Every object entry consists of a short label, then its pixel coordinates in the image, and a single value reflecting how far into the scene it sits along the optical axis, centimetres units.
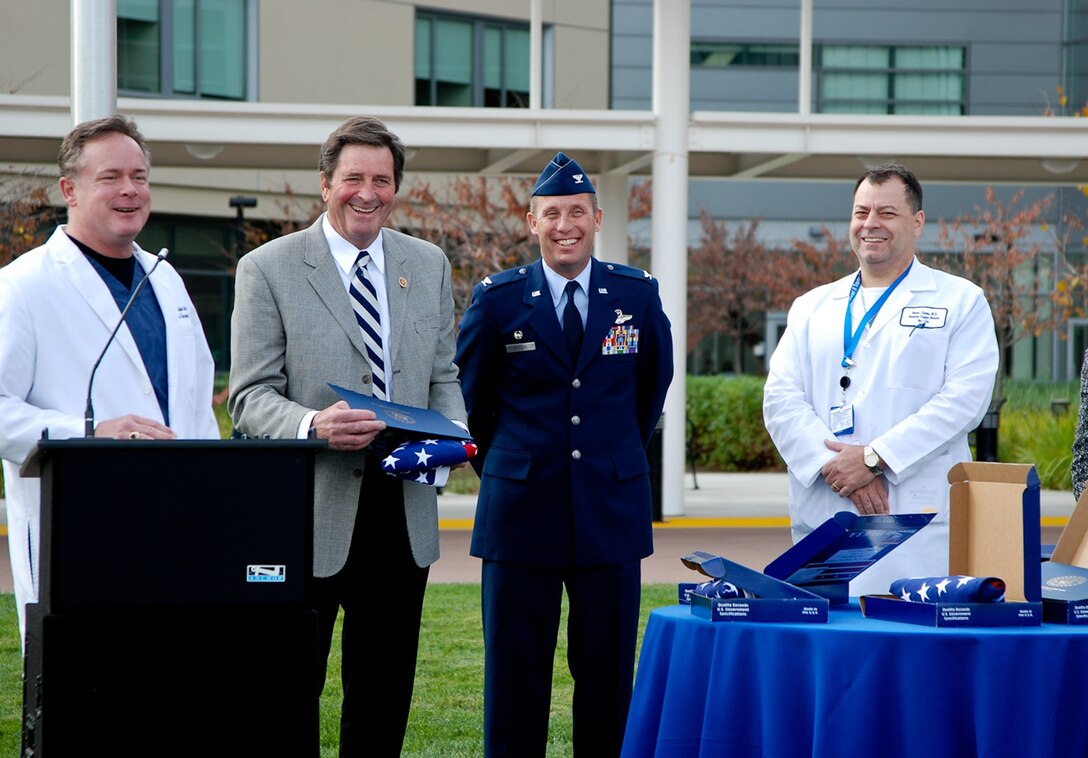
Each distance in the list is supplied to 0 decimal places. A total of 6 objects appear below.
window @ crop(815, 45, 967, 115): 3825
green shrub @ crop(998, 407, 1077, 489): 1777
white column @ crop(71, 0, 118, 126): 995
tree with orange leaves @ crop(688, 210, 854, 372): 3359
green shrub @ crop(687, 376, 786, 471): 2192
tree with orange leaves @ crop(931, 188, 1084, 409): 2639
